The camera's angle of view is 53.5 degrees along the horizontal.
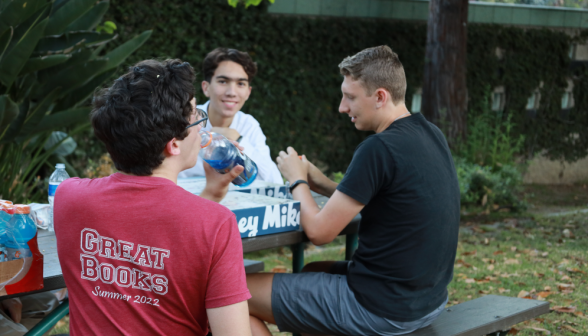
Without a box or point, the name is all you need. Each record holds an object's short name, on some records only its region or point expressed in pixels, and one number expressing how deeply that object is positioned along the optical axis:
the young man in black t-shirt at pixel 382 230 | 2.23
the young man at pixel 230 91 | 3.71
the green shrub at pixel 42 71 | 3.86
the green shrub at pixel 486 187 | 7.35
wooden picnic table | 1.95
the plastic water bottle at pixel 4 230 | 1.74
